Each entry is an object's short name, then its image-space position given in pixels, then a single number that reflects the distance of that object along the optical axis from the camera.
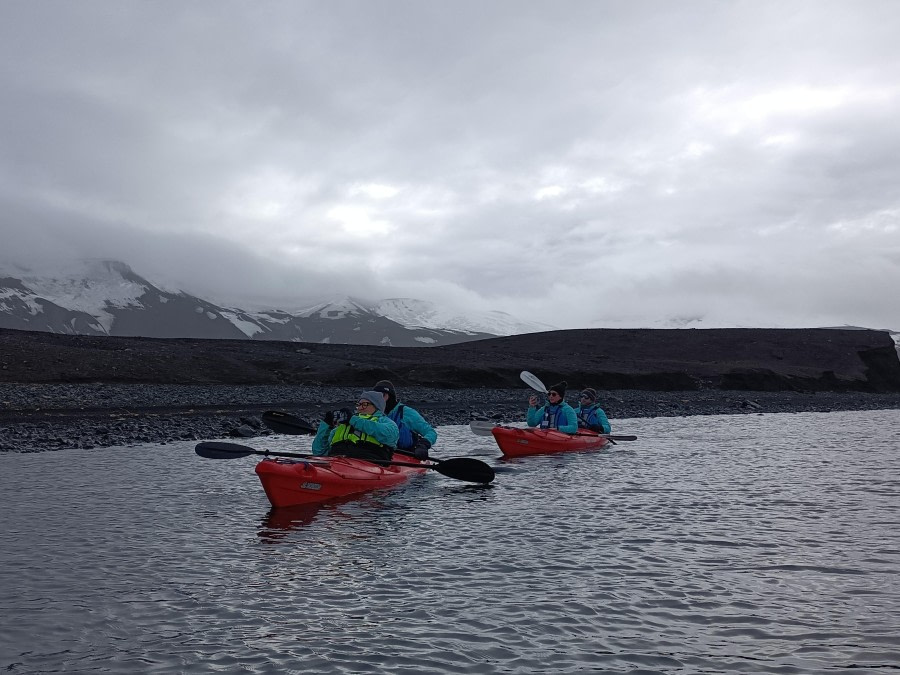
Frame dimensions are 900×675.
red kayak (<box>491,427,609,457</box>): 22.69
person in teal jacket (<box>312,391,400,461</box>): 16.02
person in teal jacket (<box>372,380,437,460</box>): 18.16
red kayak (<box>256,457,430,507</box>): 13.46
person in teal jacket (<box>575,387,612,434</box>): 26.16
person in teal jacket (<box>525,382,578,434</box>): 24.75
